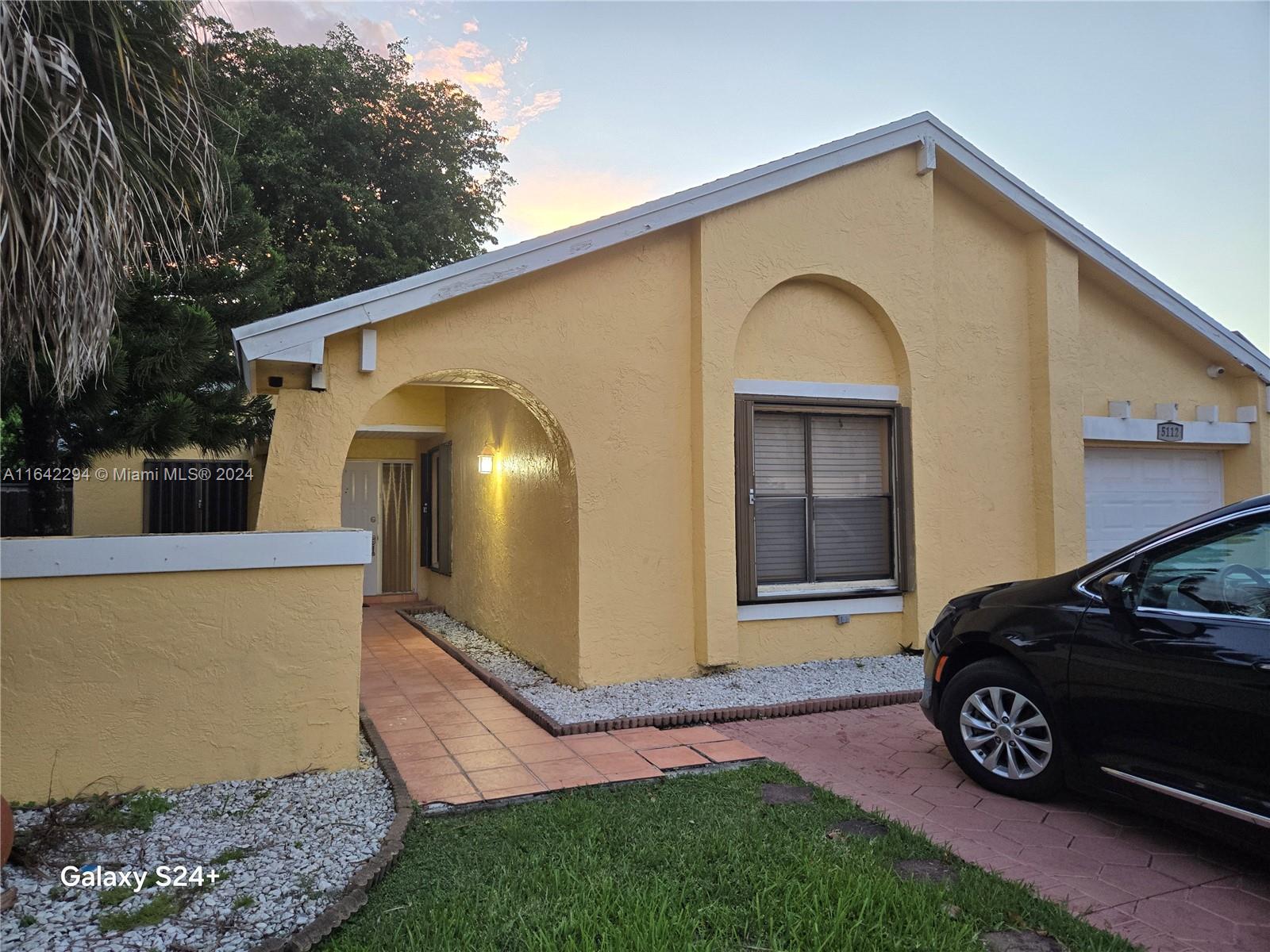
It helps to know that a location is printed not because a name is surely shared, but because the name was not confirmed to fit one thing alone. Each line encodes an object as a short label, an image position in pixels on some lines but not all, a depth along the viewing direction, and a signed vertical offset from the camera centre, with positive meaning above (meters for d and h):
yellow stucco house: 6.24 +0.93
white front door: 12.51 +0.07
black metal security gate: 11.72 +0.20
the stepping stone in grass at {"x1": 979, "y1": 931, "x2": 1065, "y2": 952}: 2.82 -1.61
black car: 3.30 -0.87
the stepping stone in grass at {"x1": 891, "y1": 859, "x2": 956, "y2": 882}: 3.35 -1.61
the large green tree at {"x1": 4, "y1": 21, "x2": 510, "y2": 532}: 8.64 +7.18
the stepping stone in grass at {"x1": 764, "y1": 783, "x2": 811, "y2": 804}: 4.24 -1.61
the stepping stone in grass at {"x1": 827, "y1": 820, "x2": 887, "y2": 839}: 3.78 -1.61
